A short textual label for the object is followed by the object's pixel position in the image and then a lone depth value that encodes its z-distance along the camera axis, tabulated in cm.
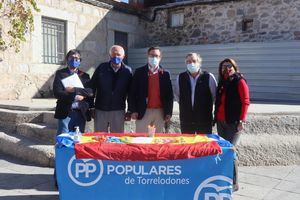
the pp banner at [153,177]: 268
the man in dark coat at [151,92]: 357
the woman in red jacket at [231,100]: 333
